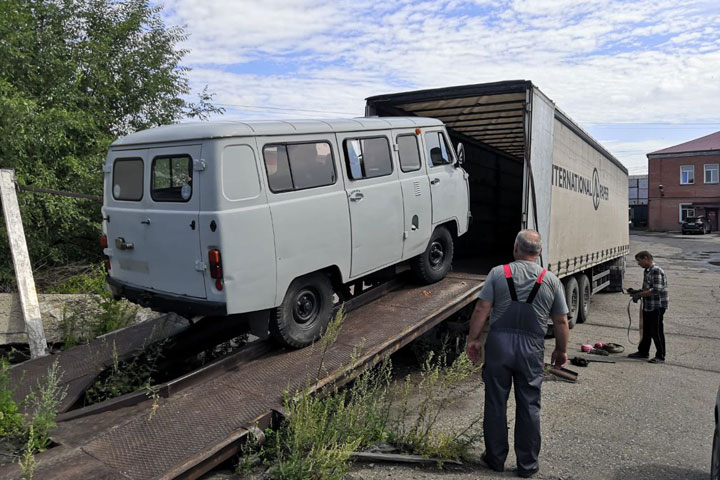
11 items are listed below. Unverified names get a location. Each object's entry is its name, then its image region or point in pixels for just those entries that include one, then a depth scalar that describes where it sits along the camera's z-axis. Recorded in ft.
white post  19.76
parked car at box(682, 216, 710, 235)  131.03
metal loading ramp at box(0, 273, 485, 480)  11.33
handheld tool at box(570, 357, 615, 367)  24.47
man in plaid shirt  25.23
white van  14.71
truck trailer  24.64
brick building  142.20
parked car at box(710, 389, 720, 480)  11.78
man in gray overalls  13.52
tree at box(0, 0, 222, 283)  27.17
